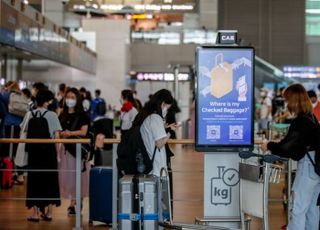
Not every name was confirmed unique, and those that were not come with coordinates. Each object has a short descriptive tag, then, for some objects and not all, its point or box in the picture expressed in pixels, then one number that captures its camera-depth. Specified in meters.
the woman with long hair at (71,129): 9.09
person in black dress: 8.81
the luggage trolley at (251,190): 6.28
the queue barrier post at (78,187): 8.15
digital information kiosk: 7.31
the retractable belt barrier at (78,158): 7.96
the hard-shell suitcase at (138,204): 6.47
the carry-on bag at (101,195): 8.38
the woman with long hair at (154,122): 6.96
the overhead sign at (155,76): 25.36
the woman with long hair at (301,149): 6.76
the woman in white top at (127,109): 13.31
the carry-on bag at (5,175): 11.69
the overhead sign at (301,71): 32.41
